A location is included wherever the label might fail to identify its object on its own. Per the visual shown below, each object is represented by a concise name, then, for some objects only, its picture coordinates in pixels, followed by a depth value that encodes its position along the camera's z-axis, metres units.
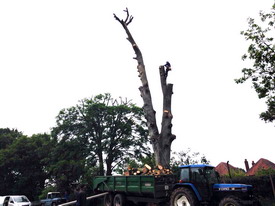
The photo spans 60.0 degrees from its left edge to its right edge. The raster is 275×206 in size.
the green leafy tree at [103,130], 28.61
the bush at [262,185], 13.71
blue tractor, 7.67
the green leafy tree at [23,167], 35.16
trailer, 8.84
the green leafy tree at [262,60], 11.34
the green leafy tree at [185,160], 19.10
